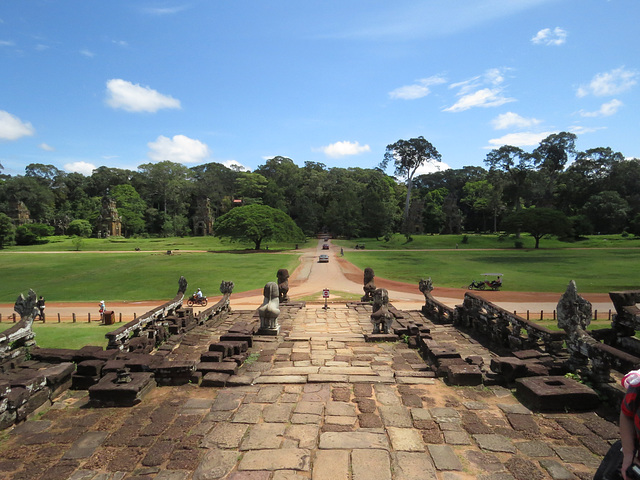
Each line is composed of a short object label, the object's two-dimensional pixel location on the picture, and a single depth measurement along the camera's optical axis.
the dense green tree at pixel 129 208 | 72.50
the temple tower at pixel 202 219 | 77.50
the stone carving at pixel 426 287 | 15.23
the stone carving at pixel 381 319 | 10.91
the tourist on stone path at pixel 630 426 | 2.71
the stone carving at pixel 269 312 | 11.08
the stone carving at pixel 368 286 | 18.25
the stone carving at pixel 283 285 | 18.06
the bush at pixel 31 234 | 59.53
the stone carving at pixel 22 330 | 8.76
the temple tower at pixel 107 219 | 68.50
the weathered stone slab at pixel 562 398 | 5.75
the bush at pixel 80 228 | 66.94
